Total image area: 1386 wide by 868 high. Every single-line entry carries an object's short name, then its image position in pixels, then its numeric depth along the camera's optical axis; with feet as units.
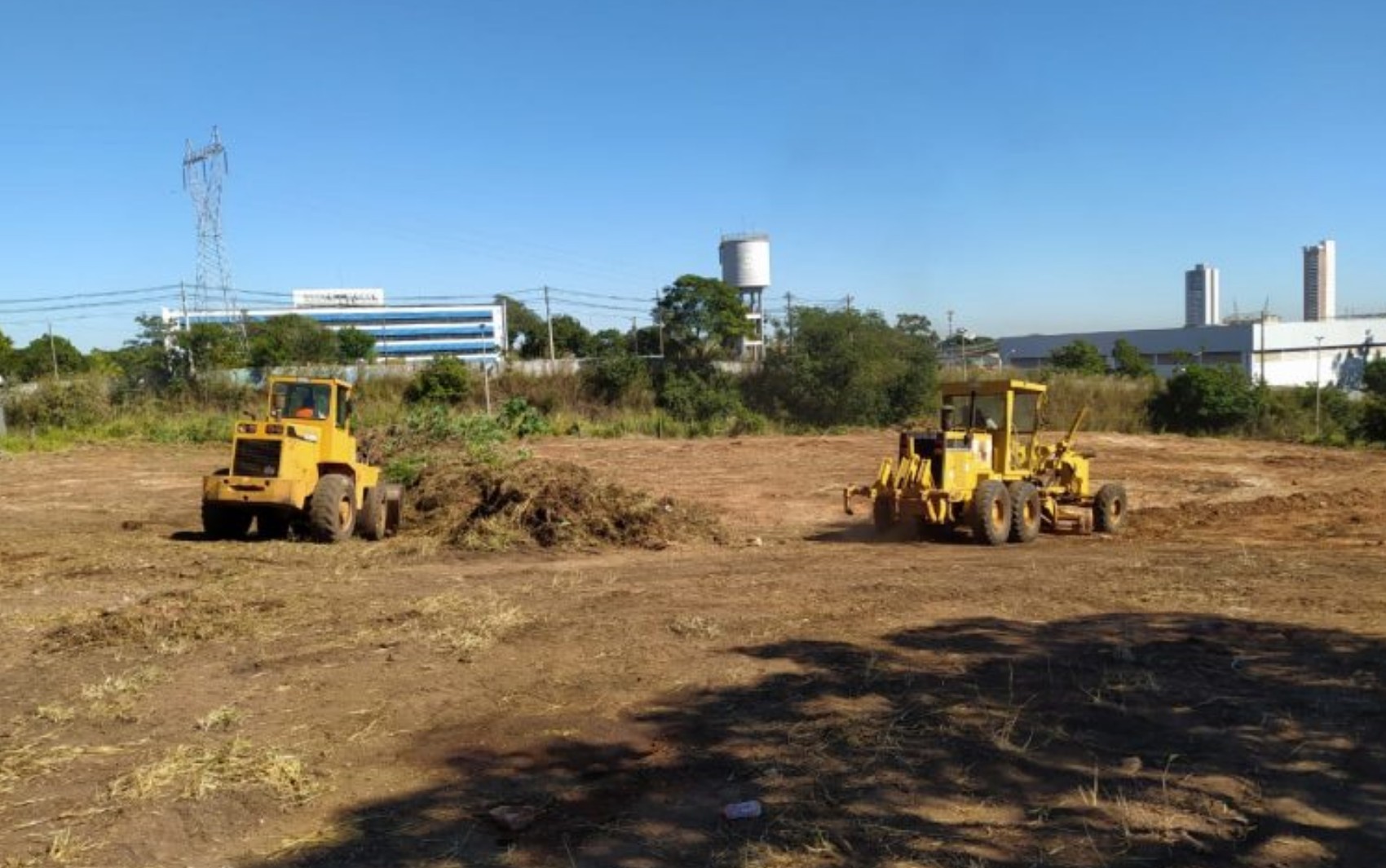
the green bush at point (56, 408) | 126.62
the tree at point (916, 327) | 141.08
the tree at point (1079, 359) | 184.03
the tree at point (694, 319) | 157.79
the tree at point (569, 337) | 247.50
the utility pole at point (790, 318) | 144.80
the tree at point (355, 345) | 215.51
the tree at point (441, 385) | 141.49
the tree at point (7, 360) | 179.84
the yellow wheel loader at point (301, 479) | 43.55
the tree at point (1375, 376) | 169.48
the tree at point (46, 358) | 177.10
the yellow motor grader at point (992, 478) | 44.86
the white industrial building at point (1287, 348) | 243.60
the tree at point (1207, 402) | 123.13
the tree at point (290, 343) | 156.97
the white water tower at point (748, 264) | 268.41
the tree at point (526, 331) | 245.63
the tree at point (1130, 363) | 176.45
